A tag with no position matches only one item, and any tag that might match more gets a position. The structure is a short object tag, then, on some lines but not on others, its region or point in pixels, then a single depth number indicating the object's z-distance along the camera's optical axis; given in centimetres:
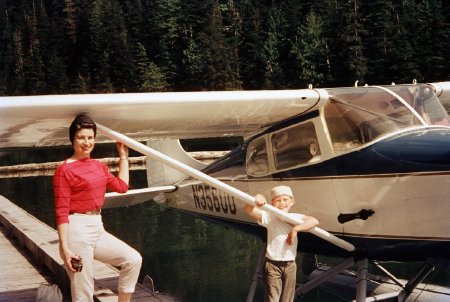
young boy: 373
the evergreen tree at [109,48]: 7569
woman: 311
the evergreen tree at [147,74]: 7006
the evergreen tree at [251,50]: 6819
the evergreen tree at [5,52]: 8238
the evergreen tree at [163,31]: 7681
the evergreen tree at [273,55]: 6384
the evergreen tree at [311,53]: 5934
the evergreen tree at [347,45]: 5328
